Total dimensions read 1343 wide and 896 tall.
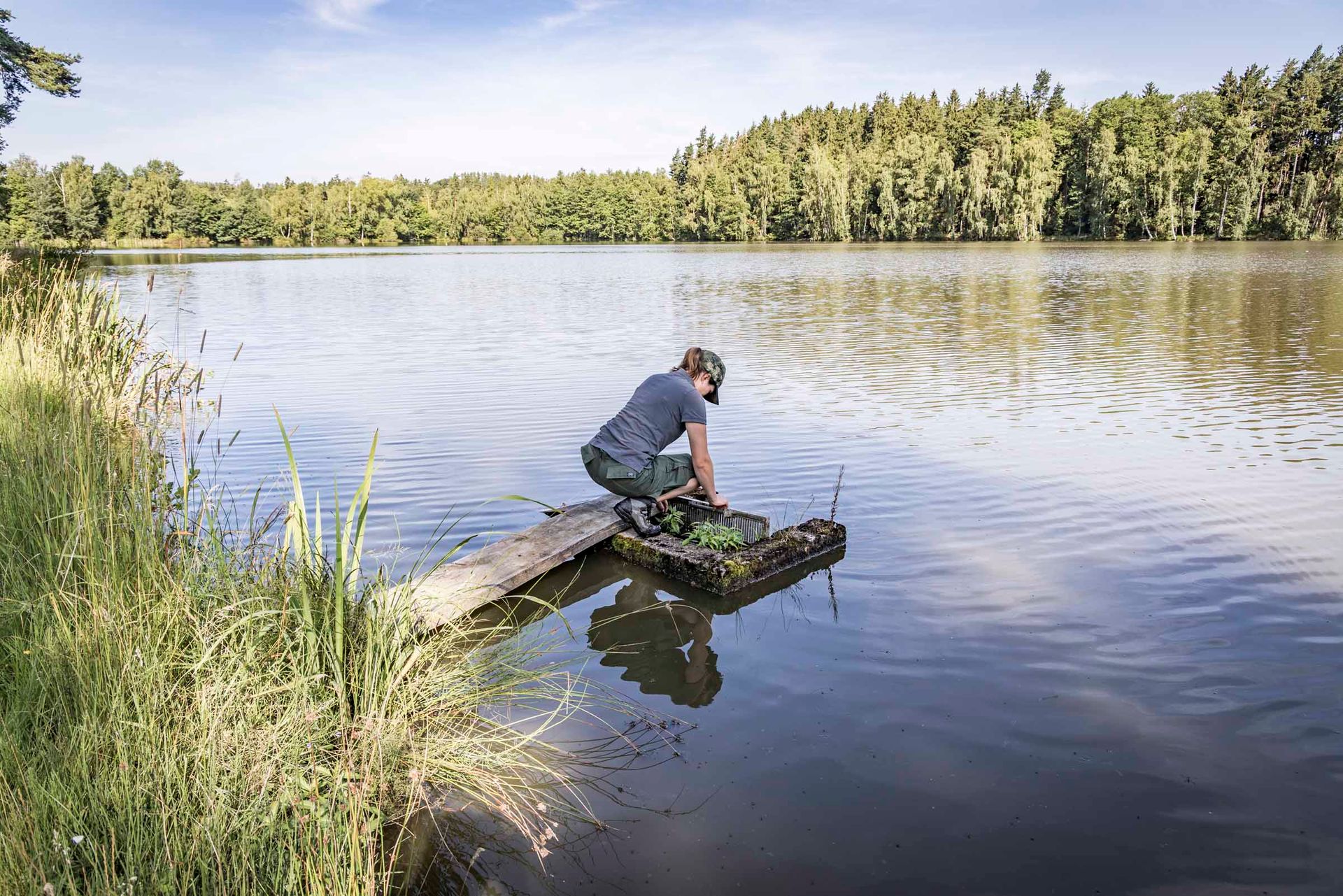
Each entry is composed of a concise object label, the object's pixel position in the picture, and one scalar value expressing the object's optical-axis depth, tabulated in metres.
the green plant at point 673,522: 6.86
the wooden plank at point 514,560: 5.25
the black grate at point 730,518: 6.59
